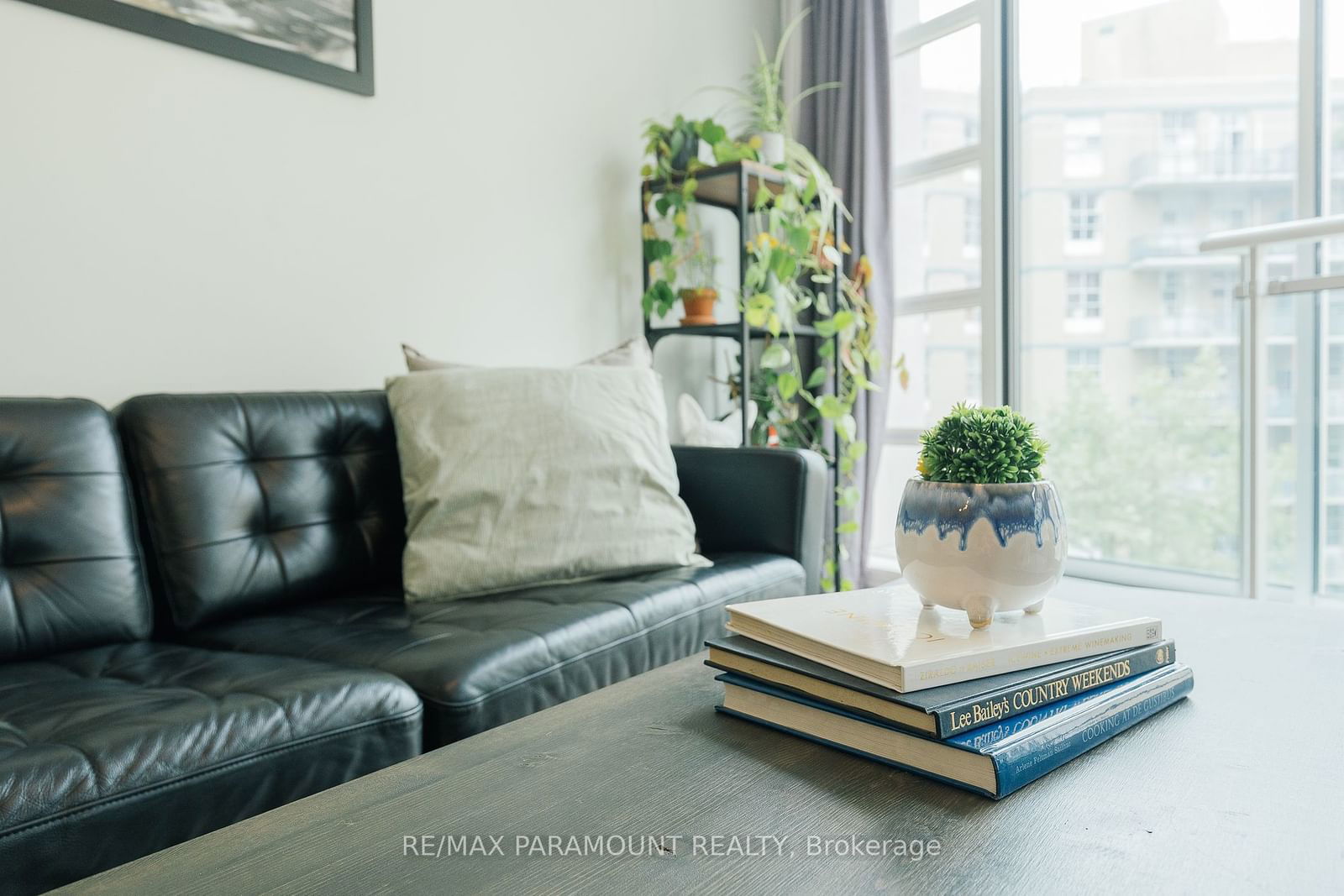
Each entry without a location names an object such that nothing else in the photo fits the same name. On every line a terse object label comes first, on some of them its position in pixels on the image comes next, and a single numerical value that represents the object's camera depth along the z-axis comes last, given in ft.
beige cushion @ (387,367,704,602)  5.38
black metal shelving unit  8.33
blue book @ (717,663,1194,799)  2.09
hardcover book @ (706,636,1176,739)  2.15
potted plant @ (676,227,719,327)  8.91
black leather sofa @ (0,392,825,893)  3.11
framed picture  5.70
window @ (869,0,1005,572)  9.20
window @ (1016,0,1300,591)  7.66
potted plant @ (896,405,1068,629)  2.58
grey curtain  9.64
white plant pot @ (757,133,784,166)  8.70
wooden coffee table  1.76
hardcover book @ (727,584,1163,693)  2.27
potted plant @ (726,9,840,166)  8.73
